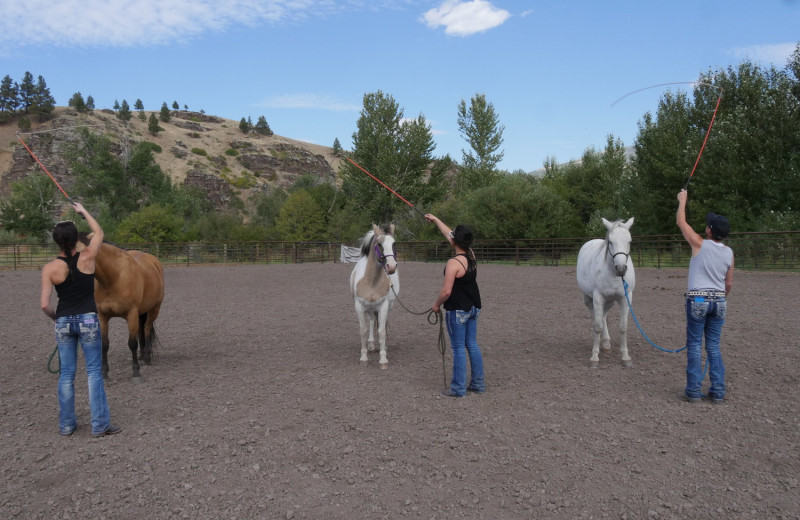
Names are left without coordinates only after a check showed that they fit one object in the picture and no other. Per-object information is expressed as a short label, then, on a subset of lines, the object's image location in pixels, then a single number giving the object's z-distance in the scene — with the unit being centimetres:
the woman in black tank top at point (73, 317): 371
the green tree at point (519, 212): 2994
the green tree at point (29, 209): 4209
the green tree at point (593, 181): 3941
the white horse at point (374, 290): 616
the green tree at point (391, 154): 3953
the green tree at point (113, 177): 4431
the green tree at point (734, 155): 2027
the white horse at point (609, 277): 555
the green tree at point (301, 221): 4428
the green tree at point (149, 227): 3419
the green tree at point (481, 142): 4241
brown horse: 512
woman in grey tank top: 434
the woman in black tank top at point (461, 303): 464
